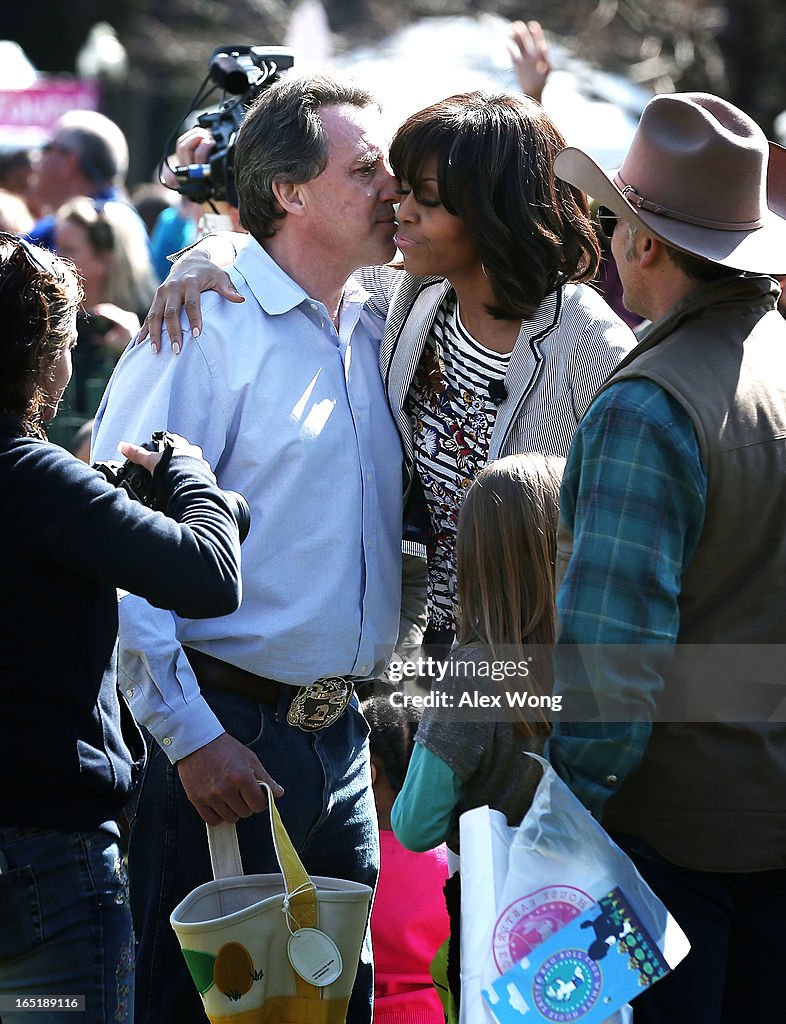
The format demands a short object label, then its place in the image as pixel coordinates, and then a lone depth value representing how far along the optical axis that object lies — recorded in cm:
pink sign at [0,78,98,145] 2855
